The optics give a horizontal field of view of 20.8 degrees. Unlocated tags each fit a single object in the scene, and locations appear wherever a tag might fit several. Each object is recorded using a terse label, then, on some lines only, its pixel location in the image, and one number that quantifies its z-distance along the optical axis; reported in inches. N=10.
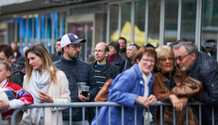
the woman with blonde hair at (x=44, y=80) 288.6
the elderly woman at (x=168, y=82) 276.1
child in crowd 260.9
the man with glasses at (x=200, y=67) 270.0
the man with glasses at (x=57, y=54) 521.6
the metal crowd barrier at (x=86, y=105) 261.7
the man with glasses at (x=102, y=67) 436.3
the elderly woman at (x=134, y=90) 265.0
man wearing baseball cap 330.5
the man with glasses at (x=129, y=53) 527.8
